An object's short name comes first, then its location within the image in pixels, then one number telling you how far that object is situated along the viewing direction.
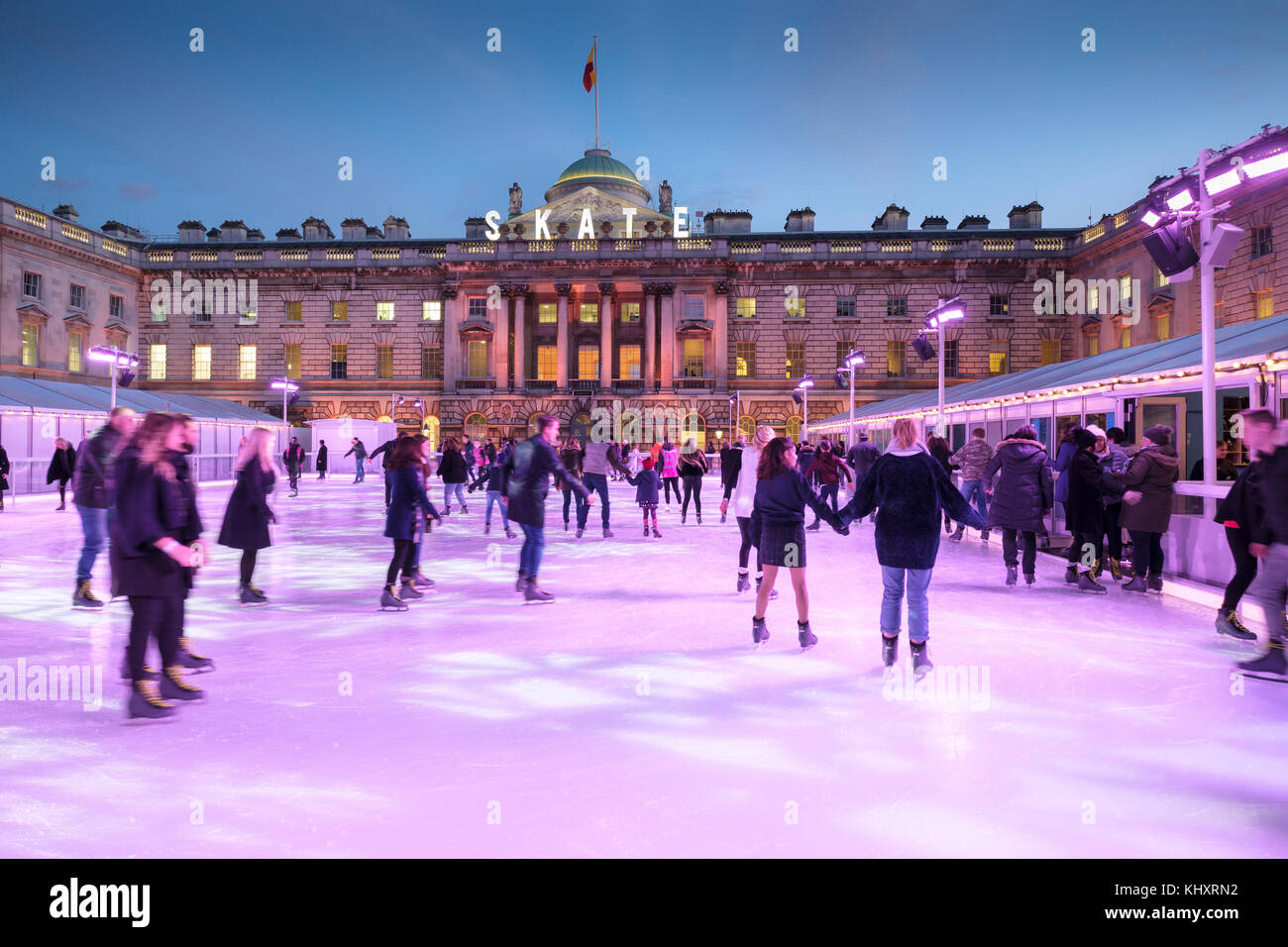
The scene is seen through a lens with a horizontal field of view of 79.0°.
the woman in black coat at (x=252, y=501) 6.93
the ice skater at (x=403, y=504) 7.09
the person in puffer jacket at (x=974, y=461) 11.88
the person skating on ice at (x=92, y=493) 7.14
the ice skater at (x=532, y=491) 7.35
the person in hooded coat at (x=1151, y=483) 7.83
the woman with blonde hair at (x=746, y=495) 7.44
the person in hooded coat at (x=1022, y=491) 8.25
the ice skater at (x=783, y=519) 5.72
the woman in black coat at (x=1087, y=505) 8.23
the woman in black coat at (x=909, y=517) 5.09
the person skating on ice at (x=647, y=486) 13.12
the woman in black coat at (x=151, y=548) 4.17
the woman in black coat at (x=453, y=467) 15.16
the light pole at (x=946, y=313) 15.46
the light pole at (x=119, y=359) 21.88
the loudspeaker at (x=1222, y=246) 8.51
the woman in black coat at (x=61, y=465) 16.73
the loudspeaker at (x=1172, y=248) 8.84
